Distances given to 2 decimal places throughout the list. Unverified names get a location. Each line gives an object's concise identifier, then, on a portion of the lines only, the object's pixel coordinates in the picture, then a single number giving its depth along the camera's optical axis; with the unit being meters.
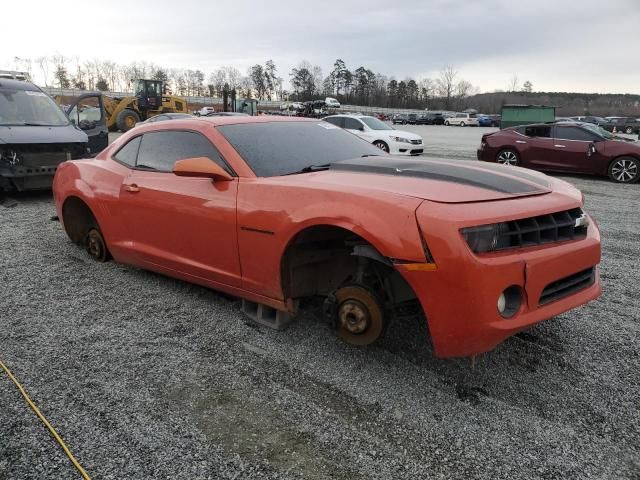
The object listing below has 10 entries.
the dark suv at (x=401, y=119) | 55.38
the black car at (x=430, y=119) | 55.16
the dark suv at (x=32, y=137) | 7.48
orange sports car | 2.29
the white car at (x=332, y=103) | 54.09
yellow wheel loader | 25.33
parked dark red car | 11.12
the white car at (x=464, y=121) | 53.31
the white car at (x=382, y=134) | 14.74
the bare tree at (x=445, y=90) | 114.11
